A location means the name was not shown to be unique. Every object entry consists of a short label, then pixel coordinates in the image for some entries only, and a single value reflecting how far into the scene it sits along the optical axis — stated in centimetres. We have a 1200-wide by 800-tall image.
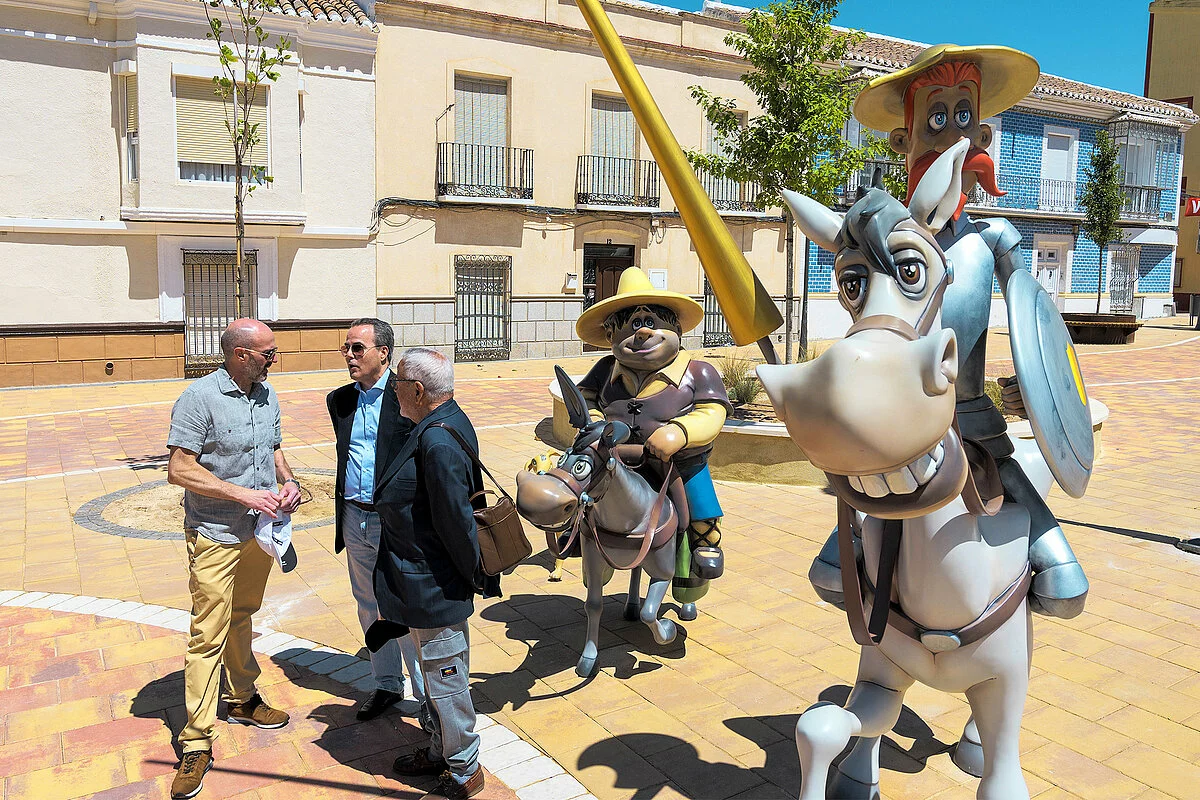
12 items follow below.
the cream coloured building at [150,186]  1486
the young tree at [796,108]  1008
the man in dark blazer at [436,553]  334
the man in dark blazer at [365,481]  416
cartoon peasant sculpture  454
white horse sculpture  186
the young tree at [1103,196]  2617
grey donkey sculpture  354
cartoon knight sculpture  256
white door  2855
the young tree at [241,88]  755
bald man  364
